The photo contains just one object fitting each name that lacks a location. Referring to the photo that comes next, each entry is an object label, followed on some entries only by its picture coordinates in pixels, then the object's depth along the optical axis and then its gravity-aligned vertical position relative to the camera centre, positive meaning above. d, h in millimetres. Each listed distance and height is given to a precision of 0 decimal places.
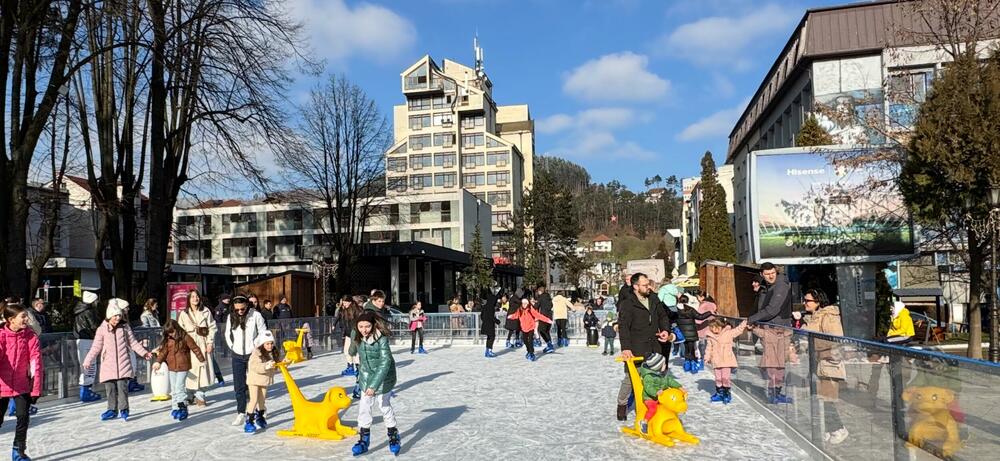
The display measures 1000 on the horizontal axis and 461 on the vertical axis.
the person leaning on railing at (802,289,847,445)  6586 -1276
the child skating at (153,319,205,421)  10016 -1326
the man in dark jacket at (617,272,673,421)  9086 -935
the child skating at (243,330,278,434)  8852 -1358
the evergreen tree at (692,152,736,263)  58812 +856
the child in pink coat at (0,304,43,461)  7492 -1078
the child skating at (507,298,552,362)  18469 -1822
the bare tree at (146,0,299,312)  16469 +3884
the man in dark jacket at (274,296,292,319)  20891 -1586
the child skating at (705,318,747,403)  11102 -1719
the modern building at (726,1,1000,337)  19703 +6897
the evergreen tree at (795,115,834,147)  26406 +3633
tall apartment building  86188 +11985
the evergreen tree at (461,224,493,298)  60469 -2086
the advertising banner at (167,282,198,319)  17256 -897
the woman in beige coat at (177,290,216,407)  10992 -1109
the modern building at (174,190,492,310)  68000 +1963
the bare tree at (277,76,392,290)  36625 +3347
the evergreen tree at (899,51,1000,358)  14562 +1684
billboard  20172 +767
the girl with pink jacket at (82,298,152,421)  10039 -1276
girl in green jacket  7473 -1204
